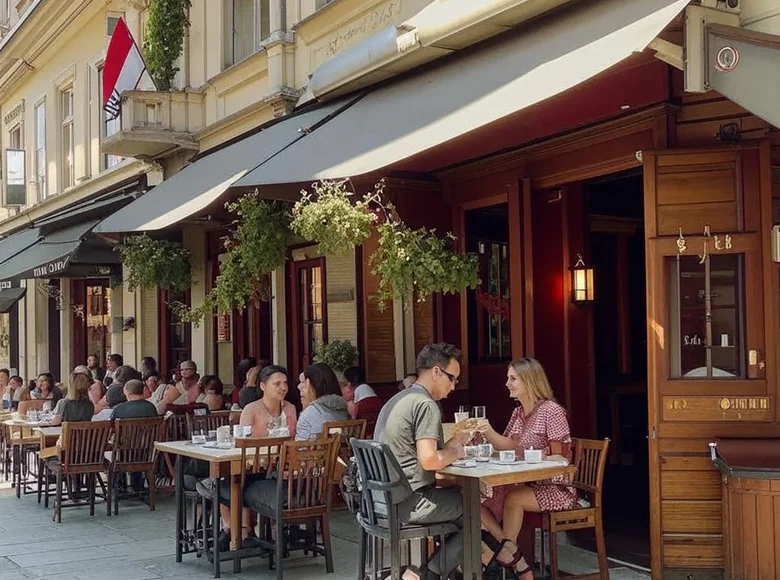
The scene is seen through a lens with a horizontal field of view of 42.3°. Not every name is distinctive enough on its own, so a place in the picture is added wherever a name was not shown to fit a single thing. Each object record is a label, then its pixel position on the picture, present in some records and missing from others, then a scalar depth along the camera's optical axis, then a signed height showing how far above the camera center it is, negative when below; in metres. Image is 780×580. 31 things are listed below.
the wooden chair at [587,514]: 6.43 -1.23
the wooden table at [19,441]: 11.22 -1.21
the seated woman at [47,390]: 13.55 -0.78
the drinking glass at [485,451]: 6.42 -0.81
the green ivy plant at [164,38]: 13.27 +3.90
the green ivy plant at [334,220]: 7.75 +0.83
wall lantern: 9.62 +0.38
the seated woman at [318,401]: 7.93 -0.60
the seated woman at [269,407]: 7.99 -0.63
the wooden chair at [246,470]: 7.14 -1.04
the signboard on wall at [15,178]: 21.73 +3.37
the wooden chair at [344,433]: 8.01 -0.88
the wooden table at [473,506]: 5.93 -1.07
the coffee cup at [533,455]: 6.29 -0.82
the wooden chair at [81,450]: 9.75 -1.15
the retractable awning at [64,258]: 13.61 +1.05
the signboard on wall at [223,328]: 13.77 +0.02
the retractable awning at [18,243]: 16.82 +1.59
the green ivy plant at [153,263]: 12.88 +0.88
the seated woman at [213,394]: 11.41 -0.73
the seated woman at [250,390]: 10.53 -0.64
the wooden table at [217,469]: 7.19 -1.02
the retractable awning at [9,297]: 20.27 +0.73
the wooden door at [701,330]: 6.64 -0.06
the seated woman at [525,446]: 6.41 -0.81
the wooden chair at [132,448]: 9.91 -1.17
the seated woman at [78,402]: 10.37 -0.73
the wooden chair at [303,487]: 7.01 -1.14
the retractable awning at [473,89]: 5.64 +1.57
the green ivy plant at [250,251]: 9.71 +0.76
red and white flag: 13.88 +3.71
